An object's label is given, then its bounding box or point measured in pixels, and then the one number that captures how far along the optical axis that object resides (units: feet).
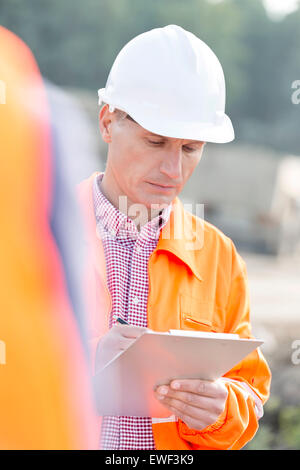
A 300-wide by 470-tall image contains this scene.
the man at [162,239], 9.54
